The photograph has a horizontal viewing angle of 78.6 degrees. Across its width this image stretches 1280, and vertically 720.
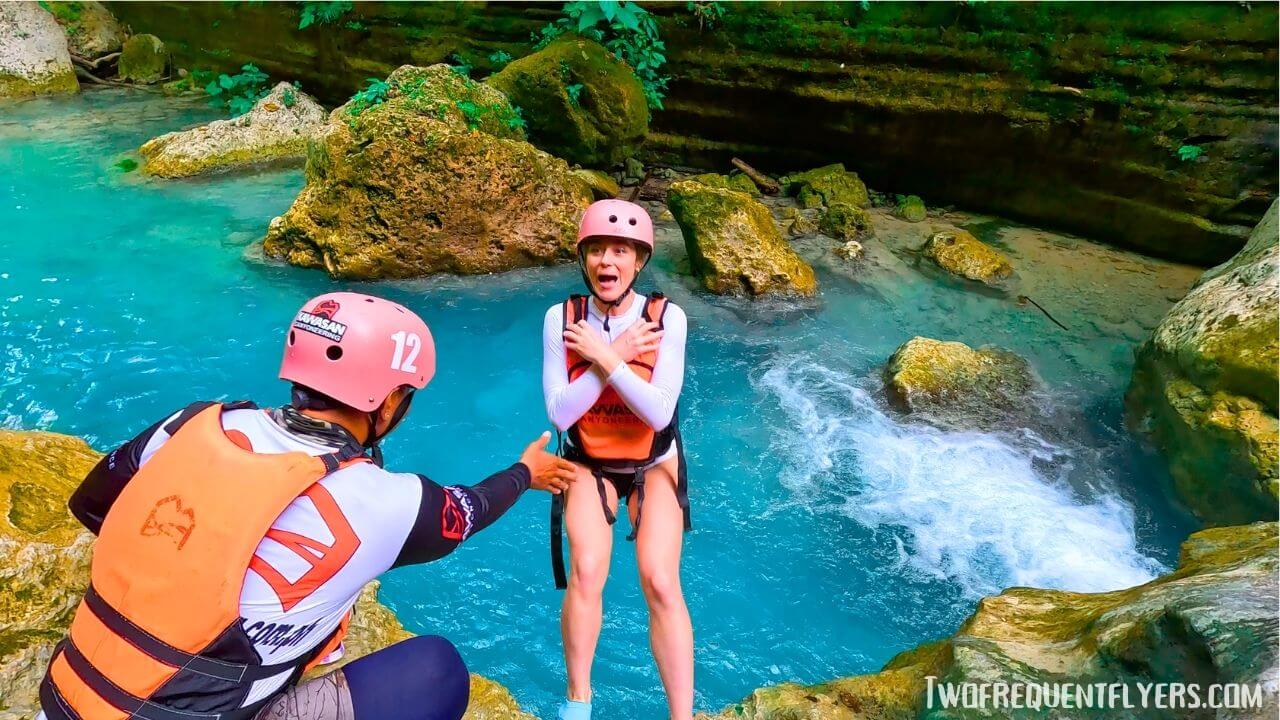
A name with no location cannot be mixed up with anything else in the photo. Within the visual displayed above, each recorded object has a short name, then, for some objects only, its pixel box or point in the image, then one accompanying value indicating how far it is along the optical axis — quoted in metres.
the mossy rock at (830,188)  9.41
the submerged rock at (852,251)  8.23
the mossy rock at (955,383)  5.83
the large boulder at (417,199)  7.22
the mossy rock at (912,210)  9.24
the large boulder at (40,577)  2.54
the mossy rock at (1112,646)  1.99
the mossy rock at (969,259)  7.88
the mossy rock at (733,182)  9.42
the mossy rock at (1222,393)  4.47
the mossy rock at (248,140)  9.83
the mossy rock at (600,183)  8.91
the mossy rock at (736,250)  7.37
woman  2.88
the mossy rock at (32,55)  12.95
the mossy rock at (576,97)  8.91
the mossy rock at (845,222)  8.62
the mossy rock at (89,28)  14.31
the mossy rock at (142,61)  14.23
